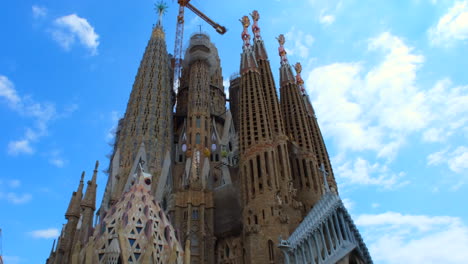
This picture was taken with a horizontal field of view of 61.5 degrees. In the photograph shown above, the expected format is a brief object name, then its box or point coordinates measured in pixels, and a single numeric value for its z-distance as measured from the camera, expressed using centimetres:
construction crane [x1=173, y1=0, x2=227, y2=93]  4800
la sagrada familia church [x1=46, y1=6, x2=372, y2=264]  2103
